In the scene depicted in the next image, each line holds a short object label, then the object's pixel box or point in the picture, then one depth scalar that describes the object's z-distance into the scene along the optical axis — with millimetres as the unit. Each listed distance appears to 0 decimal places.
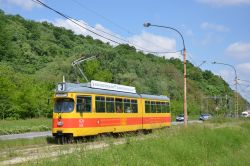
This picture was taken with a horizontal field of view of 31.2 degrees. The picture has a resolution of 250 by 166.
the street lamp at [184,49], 35909
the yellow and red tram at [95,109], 24000
